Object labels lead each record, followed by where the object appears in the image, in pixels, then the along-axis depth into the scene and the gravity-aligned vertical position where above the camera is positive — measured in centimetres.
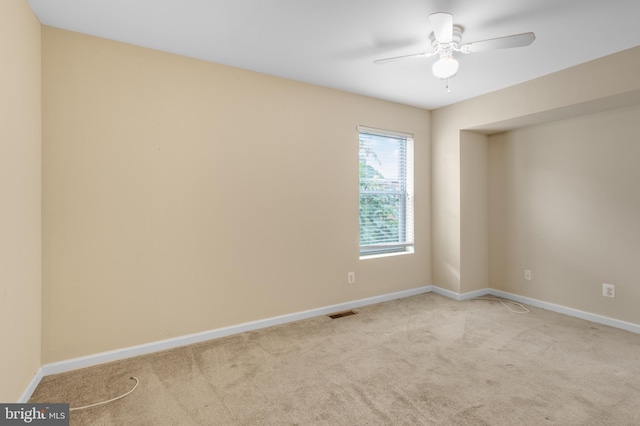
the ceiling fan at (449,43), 200 +119
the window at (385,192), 390 +29
